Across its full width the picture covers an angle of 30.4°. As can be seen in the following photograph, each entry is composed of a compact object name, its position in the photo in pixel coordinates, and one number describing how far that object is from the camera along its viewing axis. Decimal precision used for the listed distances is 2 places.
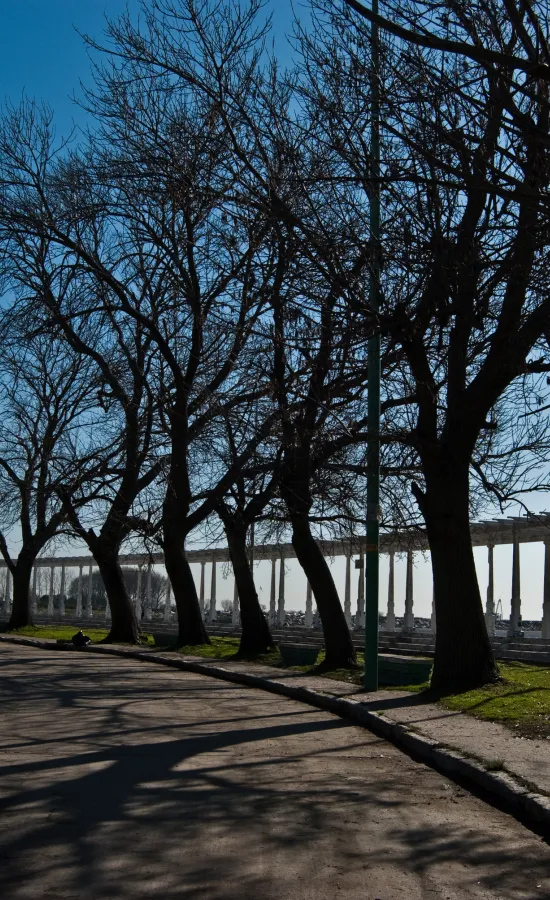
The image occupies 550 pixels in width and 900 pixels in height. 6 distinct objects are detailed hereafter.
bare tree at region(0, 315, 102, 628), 28.92
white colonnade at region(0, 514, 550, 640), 38.41
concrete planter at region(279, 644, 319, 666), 22.95
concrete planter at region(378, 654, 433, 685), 17.50
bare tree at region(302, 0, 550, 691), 9.30
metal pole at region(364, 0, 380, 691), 16.38
